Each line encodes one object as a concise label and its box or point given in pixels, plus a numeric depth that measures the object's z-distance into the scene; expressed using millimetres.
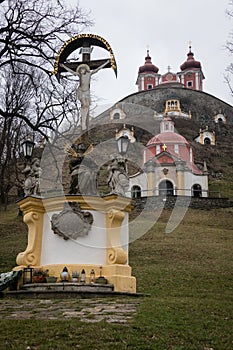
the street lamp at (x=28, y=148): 11922
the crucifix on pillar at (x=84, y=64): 12914
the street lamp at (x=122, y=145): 11195
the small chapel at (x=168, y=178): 43500
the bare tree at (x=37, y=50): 15992
